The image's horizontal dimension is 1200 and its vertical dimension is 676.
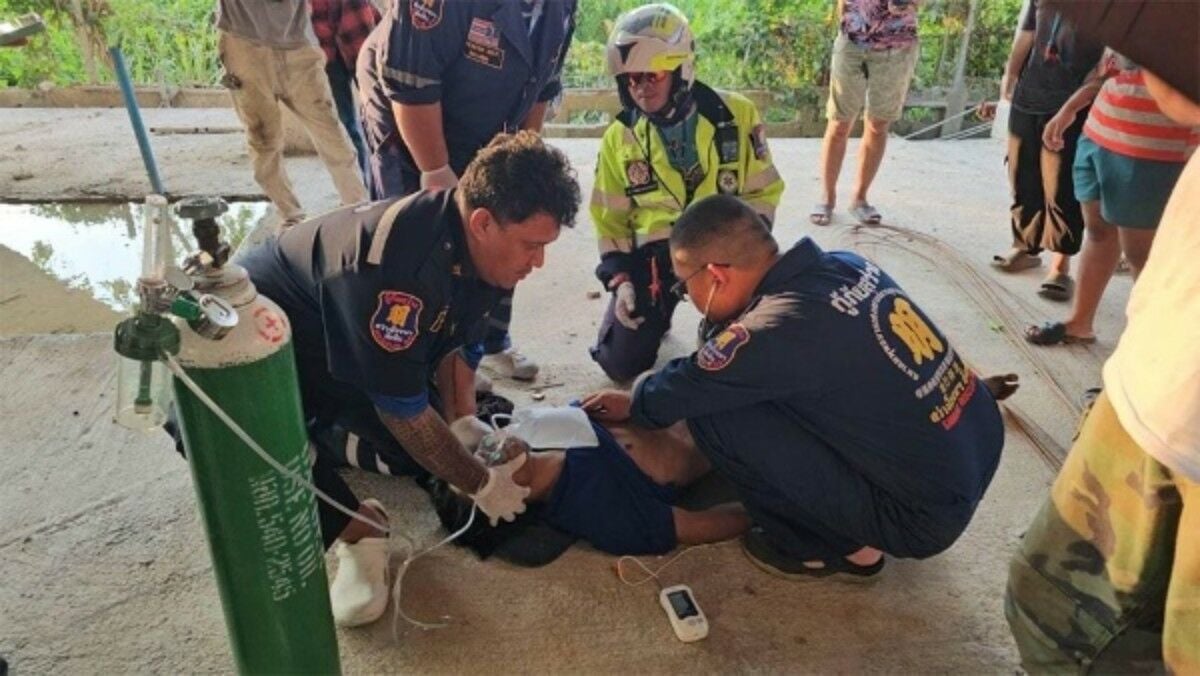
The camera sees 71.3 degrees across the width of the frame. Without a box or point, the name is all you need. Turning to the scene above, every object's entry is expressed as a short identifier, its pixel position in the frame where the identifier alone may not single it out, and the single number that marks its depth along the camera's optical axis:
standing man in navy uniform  2.54
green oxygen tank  1.28
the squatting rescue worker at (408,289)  1.70
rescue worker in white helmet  2.66
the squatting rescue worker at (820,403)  1.80
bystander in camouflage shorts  1.19
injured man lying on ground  2.11
